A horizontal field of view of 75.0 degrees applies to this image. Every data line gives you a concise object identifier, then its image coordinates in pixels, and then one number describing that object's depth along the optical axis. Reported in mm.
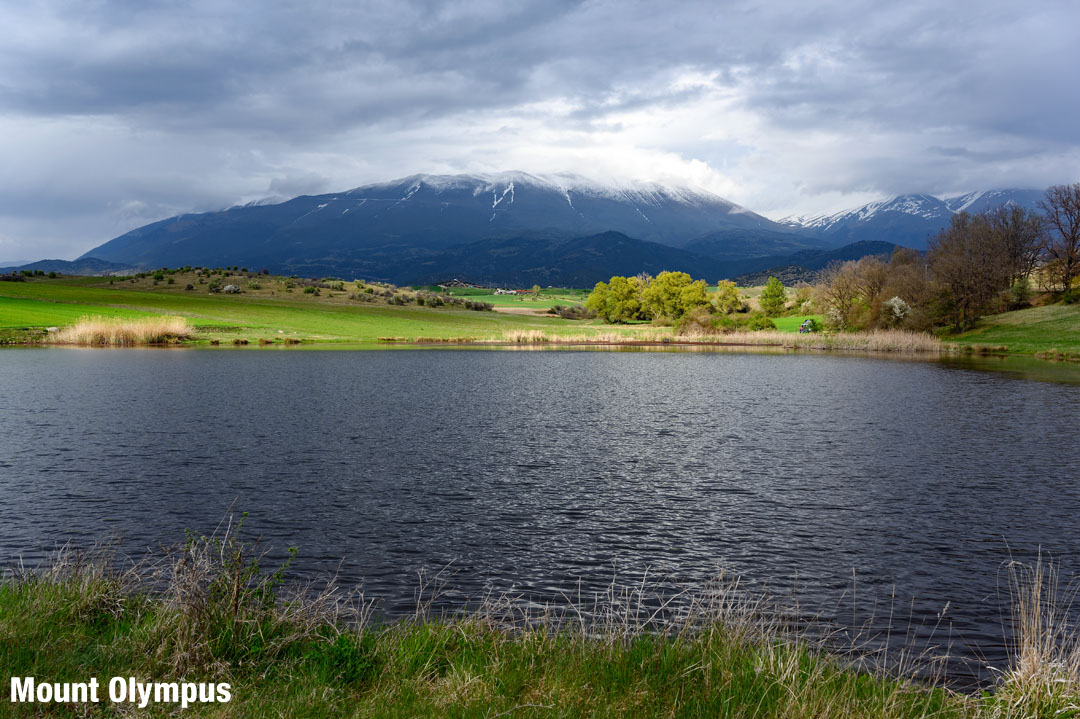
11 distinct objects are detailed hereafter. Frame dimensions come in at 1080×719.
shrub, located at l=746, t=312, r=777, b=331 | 122625
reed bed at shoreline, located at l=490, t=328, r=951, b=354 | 93562
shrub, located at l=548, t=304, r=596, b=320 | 180125
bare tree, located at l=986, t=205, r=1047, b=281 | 118969
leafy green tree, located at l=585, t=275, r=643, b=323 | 159000
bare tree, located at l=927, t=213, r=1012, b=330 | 104312
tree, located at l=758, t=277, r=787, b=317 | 144250
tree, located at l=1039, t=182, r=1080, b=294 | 108312
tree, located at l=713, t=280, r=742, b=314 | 140625
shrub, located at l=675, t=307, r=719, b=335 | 124188
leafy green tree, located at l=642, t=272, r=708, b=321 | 142250
